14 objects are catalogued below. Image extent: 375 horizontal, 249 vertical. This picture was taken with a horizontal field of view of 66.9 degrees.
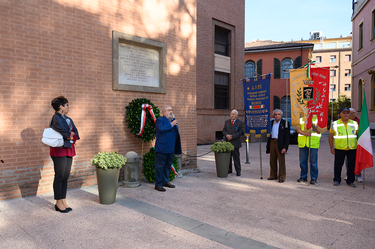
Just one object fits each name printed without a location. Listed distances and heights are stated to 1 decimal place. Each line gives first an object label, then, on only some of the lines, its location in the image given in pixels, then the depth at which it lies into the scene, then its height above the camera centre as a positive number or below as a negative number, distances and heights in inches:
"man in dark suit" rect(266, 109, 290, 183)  301.3 -32.4
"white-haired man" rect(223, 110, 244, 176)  345.4 -26.1
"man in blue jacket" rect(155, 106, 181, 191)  263.0 -30.1
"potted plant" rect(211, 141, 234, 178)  326.3 -50.6
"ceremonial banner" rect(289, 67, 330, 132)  292.5 +17.0
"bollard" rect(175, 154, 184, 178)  322.0 -58.8
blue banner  328.5 +10.5
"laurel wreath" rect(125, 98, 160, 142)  290.5 -6.7
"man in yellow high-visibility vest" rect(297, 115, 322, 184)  295.1 -33.9
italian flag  273.3 -33.1
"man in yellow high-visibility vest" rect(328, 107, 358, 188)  287.3 -30.8
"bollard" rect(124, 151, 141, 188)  275.4 -57.8
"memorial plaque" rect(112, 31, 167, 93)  290.4 +54.1
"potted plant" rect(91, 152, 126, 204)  215.9 -49.0
